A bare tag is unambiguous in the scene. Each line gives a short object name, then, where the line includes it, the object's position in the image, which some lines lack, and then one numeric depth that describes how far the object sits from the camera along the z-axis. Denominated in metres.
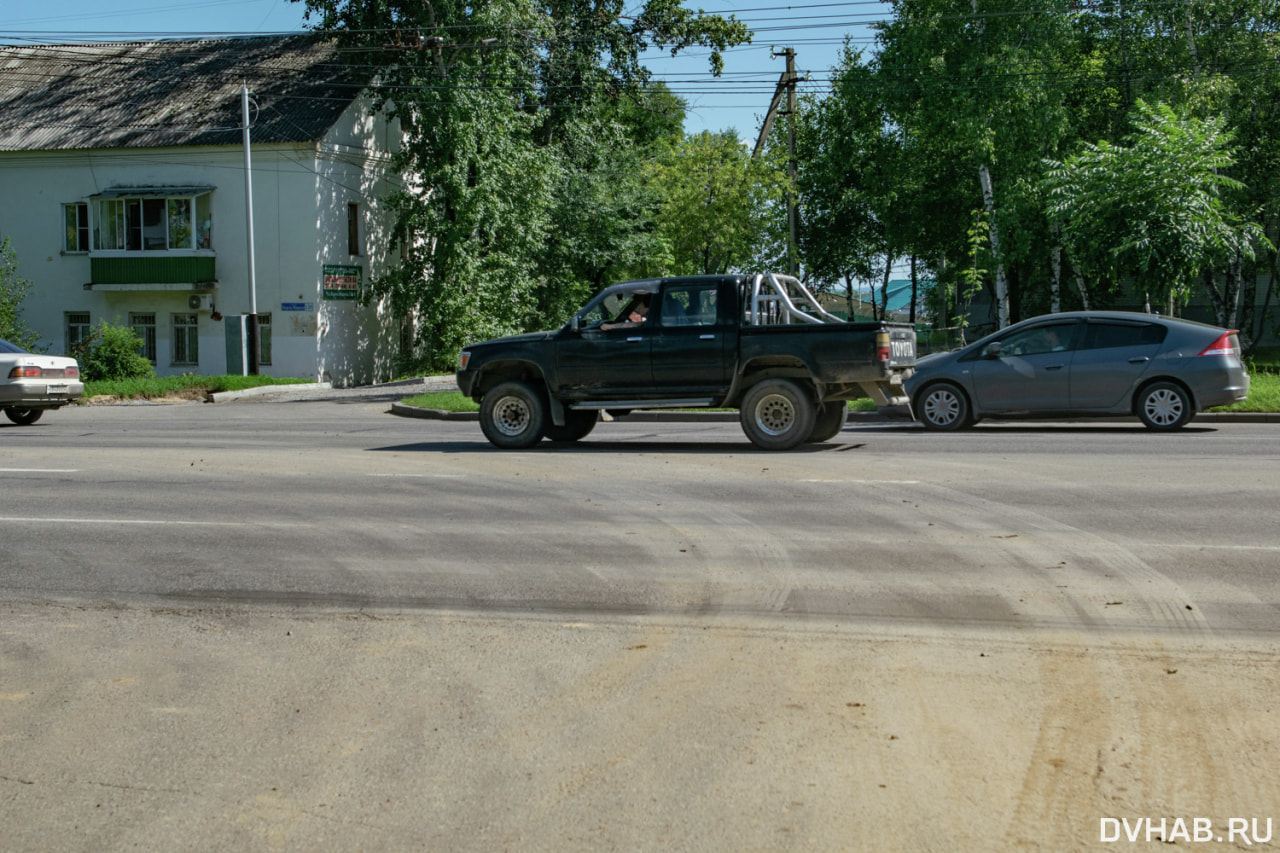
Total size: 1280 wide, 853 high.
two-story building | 39.97
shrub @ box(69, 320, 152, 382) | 34.19
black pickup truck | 14.13
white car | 20.50
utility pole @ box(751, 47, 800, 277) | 35.06
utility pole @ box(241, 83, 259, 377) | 34.81
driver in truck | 14.82
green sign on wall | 40.34
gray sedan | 16.36
